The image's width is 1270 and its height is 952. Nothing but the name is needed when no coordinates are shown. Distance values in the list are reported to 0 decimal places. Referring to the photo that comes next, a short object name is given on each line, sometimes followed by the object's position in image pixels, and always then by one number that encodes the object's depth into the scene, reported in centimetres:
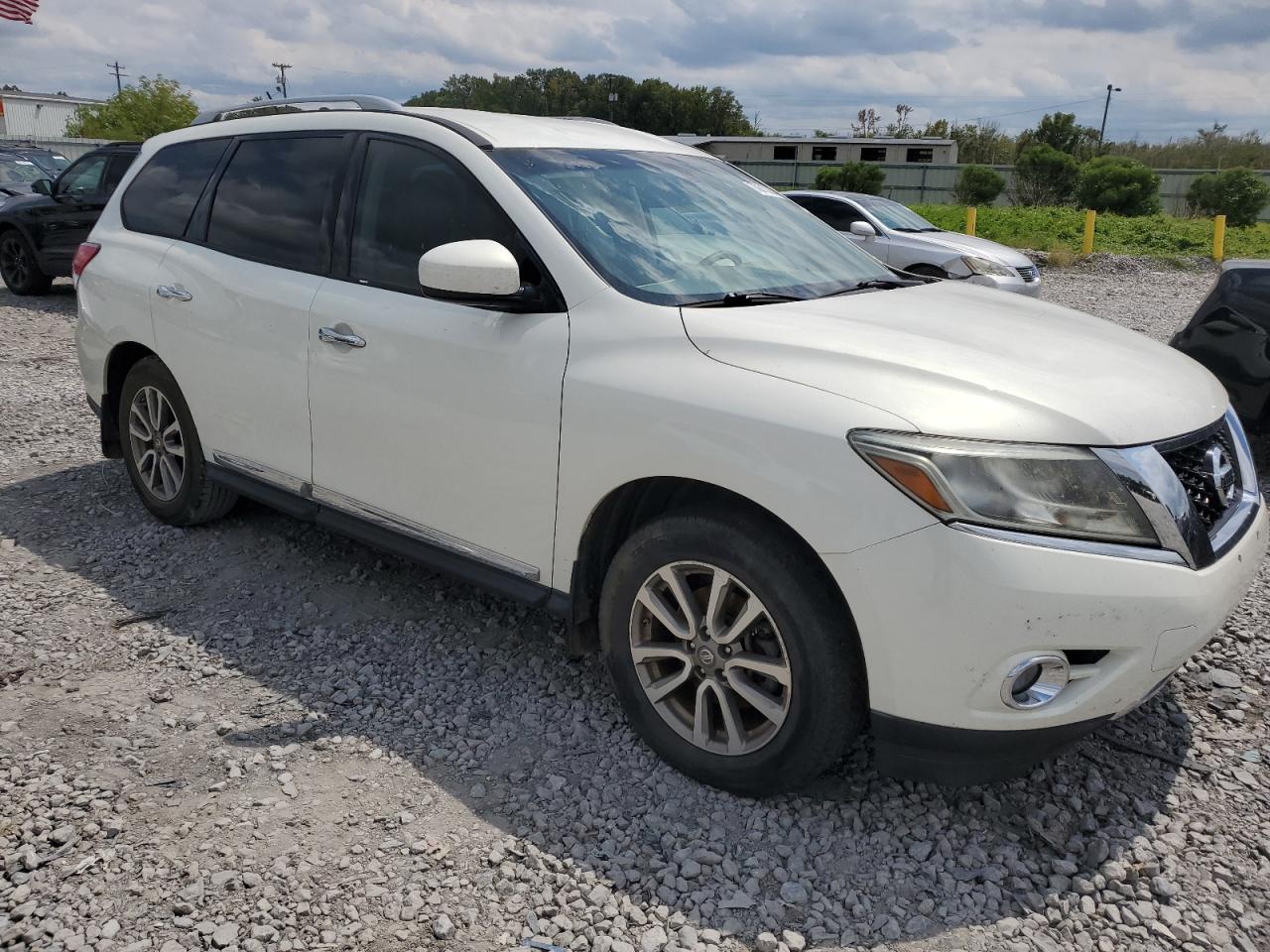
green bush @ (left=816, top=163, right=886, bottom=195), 3481
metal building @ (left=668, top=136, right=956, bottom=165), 5706
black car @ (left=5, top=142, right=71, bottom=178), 1886
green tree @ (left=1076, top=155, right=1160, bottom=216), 3092
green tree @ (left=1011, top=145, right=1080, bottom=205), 3503
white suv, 241
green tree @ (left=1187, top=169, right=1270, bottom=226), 3012
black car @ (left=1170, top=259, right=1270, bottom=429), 560
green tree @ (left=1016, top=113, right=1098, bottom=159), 4956
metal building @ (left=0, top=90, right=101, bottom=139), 6298
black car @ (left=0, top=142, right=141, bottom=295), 1237
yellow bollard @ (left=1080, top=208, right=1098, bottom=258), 2055
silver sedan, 1222
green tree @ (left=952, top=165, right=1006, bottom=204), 3525
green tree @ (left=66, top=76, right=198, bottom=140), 5031
